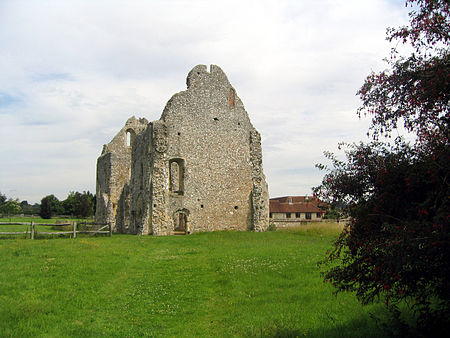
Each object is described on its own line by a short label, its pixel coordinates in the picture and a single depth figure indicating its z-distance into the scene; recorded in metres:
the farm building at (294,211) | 57.35
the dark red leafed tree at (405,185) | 4.45
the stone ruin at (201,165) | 27.19
